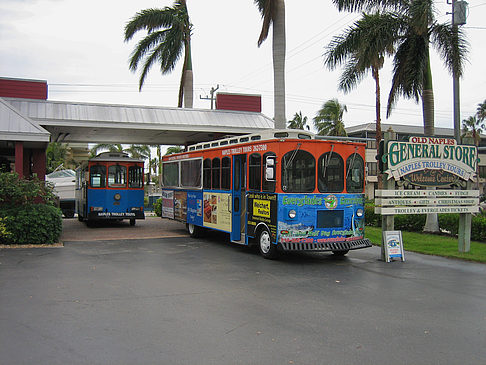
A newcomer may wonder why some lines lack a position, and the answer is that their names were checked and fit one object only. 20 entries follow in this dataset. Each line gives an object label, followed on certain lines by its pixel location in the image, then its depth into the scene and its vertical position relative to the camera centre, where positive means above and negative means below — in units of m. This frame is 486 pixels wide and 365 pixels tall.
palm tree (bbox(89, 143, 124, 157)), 56.71 +5.03
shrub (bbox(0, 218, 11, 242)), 12.80 -1.08
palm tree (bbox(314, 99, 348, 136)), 38.19 +5.57
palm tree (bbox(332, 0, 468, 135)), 16.19 +5.01
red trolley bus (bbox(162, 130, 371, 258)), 10.95 -0.08
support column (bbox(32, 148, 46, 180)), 17.67 +1.07
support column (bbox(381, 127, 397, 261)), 11.45 +0.05
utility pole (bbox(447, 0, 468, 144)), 15.55 +5.44
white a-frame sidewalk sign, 11.55 -1.35
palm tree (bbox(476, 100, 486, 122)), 60.31 +9.63
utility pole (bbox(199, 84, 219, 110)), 46.25 +9.32
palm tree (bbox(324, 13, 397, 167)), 16.95 +5.23
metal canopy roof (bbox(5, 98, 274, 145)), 18.11 +2.73
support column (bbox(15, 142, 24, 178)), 14.59 +0.98
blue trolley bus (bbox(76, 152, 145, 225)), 19.41 +0.12
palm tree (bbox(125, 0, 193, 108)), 25.11 +8.10
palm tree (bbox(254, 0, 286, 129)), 18.00 +5.21
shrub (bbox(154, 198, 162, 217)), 26.84 -1.02
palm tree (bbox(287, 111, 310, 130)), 56.28 +7.97
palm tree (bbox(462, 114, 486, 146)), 61.23 +8.40
